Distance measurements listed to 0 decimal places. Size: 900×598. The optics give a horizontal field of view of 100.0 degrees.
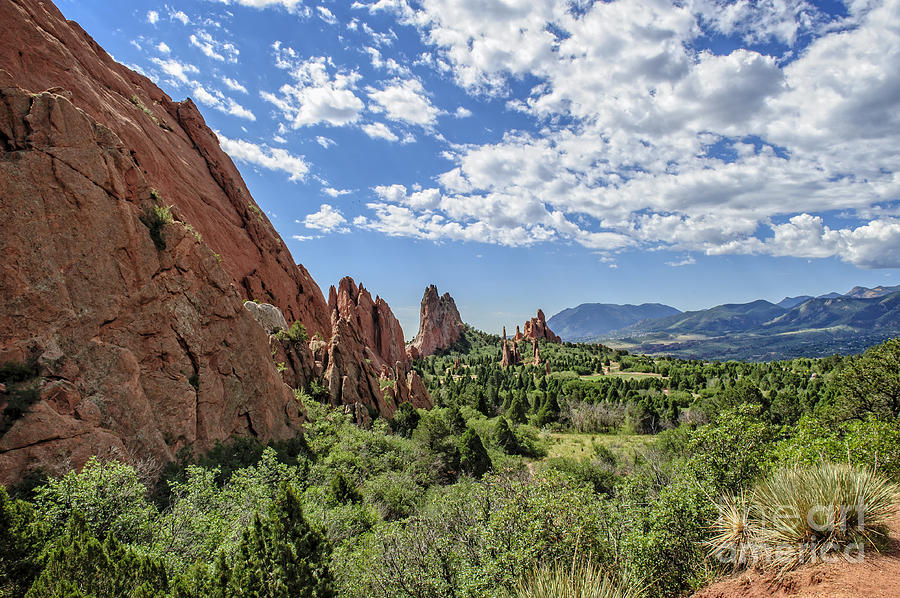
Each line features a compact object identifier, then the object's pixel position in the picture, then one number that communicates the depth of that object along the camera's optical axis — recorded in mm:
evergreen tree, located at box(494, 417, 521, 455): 48094
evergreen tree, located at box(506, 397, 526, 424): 66938
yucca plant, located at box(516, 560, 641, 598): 7632
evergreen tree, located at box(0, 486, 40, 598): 9516
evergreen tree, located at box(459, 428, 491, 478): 36969
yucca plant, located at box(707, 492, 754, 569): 8883
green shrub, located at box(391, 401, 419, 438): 46062
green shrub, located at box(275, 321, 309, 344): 39056
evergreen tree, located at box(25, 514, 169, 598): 8680
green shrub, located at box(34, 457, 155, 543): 12180
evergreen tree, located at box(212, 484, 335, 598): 10430
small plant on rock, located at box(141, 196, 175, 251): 22094
